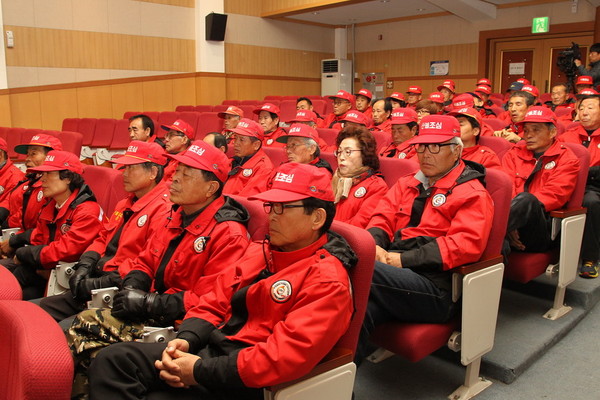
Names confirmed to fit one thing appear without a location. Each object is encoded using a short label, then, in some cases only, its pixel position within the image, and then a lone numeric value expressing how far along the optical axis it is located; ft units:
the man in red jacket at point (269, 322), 4.42
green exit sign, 29.99
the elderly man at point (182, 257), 5.54
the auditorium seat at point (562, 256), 8.27
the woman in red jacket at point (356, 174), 8.68
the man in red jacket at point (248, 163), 11.02
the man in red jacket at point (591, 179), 9.70
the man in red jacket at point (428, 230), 6.21
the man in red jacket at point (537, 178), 8.31
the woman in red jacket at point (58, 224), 8.41
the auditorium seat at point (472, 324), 6.15
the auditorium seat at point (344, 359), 4.47
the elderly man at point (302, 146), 10.40
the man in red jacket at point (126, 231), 7.21
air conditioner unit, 40.65
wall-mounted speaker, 31.91
